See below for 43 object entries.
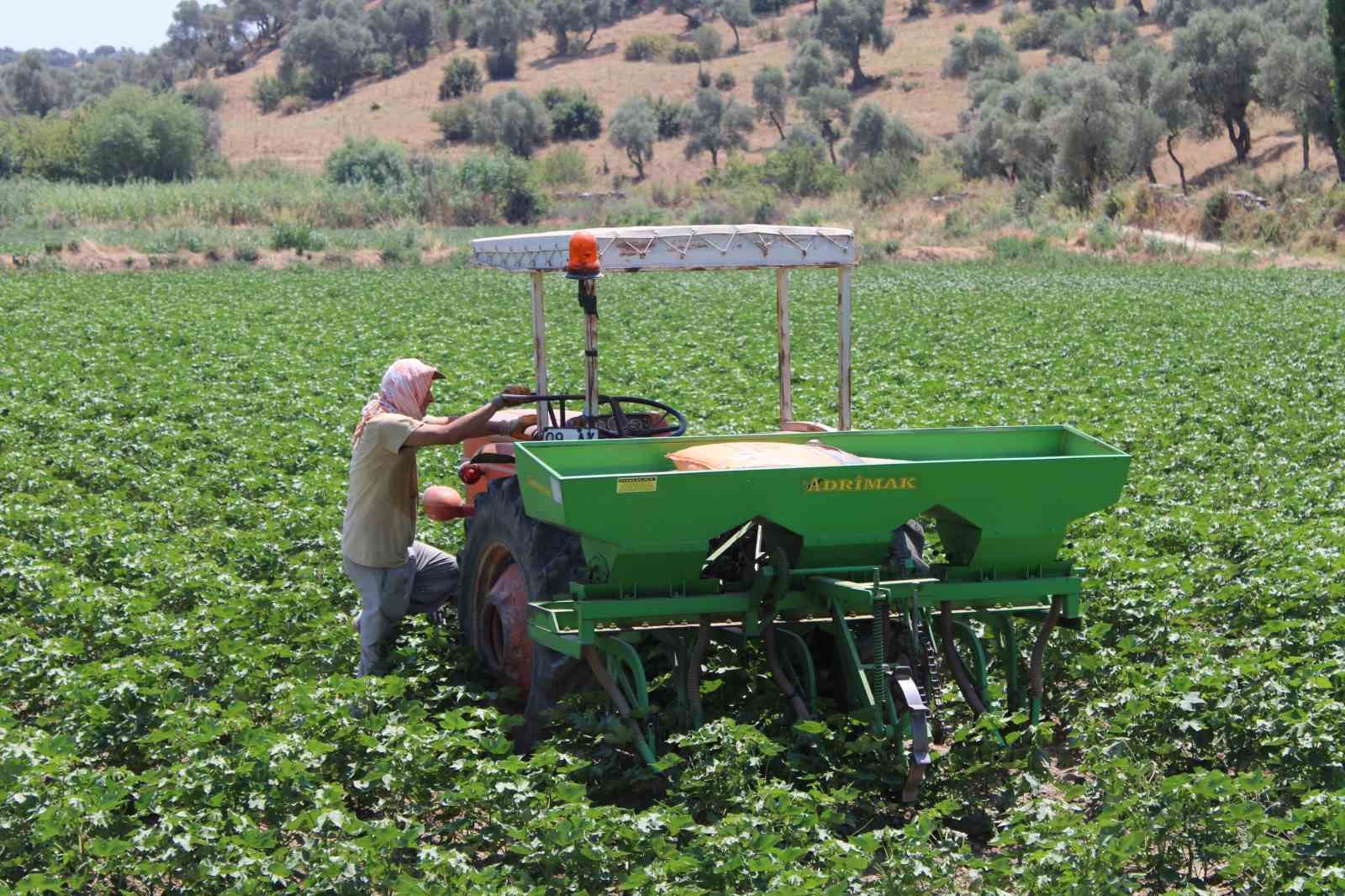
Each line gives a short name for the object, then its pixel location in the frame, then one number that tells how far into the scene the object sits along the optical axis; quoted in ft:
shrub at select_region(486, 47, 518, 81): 368.07
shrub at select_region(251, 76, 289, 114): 362.33
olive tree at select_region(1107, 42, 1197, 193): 188.65
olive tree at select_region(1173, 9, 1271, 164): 186.91
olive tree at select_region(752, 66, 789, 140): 312.09
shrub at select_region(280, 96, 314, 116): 355.56
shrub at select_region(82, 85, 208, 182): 232.32
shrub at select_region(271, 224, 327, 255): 149.28
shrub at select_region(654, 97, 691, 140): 305.12
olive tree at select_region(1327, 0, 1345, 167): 125.29
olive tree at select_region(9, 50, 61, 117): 425.28
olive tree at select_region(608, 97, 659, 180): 286.25
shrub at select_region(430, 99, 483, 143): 309.01
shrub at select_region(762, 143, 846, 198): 224.12
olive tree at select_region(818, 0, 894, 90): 338.13
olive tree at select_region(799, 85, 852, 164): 293.23
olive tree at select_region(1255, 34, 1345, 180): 170.91
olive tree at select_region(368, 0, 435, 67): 397.80
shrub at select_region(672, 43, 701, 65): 369.50
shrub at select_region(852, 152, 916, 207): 206.08
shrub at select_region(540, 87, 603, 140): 308.19
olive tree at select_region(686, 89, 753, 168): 291.58
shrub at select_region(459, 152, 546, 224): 206.80
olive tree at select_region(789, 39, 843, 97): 317.83
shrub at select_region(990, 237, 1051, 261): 146.61
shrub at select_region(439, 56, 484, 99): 345.51
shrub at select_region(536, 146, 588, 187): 250.16
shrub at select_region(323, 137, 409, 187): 223.51
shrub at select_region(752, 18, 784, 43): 389.80
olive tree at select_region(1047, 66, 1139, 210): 177.06
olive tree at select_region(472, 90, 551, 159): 301.02
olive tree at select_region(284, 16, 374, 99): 368.07
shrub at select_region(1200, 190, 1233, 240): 152.46
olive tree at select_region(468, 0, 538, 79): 369.50
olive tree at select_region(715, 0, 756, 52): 399.24
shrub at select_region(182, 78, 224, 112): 358.02
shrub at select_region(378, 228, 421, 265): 147.43
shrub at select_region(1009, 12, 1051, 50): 329.11
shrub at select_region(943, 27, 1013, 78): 308.60
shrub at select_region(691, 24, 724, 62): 369.50
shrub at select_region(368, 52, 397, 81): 378.12
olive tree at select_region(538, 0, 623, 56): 389.19
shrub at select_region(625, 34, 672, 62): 372.38
